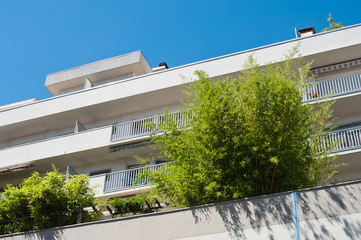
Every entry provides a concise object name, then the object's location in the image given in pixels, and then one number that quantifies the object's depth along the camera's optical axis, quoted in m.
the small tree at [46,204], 12.17
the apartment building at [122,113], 16.56
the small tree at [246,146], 9.73
